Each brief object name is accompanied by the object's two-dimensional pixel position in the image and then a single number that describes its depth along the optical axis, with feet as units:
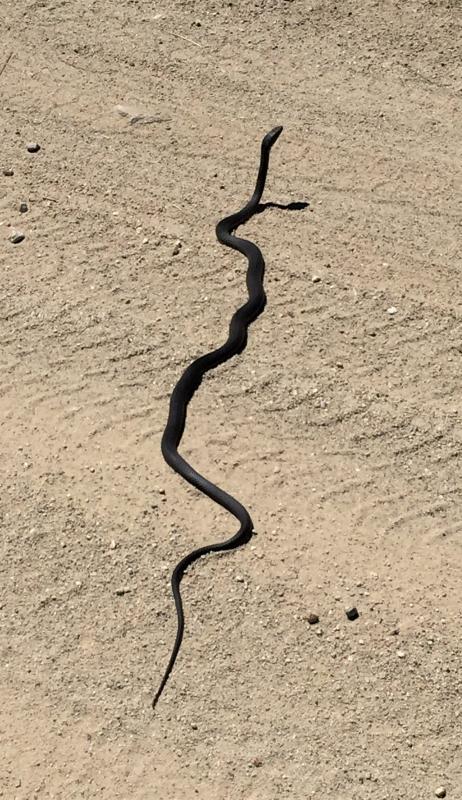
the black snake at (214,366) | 16.65
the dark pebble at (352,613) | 15.48
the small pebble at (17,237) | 22.94
